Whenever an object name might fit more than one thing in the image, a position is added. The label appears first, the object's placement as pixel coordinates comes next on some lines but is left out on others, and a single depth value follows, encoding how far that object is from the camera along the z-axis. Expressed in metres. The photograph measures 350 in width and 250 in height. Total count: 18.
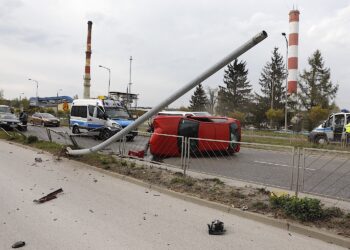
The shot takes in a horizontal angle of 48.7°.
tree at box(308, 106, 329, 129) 41.12
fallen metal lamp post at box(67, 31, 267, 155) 5.91
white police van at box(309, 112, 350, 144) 22.19
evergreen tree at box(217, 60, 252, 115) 70.25
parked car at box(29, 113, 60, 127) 38.28
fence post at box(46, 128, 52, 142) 16.73
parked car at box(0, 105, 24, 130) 27.34
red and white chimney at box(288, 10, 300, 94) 49.28
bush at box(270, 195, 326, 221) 5.92
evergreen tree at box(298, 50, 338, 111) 52.19
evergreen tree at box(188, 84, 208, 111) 80.06
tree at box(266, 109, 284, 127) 49.34
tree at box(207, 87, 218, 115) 81.12
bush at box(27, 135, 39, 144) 17.25
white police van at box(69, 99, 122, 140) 20.67
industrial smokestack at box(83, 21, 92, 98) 54.92
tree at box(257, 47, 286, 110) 66.06
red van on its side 9.58
